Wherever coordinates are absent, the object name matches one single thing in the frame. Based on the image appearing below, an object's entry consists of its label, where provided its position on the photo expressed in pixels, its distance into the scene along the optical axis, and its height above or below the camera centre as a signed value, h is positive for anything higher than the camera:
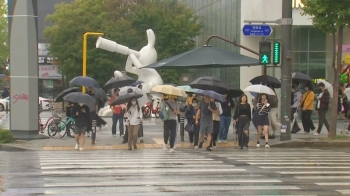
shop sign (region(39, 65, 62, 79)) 70.58 +2.22
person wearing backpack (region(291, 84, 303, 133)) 23.27 -0.23
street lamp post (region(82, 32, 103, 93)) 31.02 +1.58
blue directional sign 21.36 +2.14
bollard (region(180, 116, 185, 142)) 21.33 -1.28
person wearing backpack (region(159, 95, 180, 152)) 17.94 -0.70
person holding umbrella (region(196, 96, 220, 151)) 18.34 -0.72
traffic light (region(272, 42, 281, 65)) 20.34 +1.27
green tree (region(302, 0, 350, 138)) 19.64 +2.35
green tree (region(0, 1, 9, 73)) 61.72 +6.11
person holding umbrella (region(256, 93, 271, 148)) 19.08 -0.72
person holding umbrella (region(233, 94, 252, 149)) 19.00 -0.86
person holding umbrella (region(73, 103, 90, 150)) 18.44 -0.87
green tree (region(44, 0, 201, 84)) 42.31 +4.30
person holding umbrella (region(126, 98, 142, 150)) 18.70 -0.79
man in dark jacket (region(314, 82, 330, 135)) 21.95 -0.43
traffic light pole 20.31 +0.75
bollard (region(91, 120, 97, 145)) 20.04 -1.35
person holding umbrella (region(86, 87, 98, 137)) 19.82 -0.61
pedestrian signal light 20.36 +1.20
